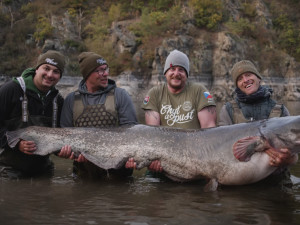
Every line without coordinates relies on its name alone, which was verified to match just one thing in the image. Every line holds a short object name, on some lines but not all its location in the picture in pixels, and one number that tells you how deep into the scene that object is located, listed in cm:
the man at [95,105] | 552
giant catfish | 431
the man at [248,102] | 531
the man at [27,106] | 536
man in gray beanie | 552
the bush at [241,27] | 5019
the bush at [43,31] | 5056
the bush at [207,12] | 4959
